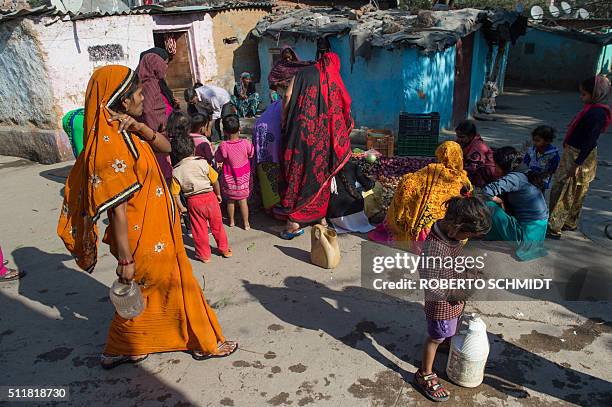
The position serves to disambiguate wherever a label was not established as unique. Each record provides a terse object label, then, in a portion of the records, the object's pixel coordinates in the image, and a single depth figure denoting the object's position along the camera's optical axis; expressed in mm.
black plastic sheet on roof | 8495
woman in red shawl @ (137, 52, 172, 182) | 5168
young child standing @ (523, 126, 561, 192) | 4648
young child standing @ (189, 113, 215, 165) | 4715
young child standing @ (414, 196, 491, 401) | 2486
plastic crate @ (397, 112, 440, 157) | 6977
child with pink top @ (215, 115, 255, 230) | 4805
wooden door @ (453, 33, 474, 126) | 10699
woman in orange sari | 2510
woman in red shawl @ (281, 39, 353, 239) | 4625
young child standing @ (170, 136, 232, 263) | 4195
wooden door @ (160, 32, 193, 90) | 10906
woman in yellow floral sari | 3955
